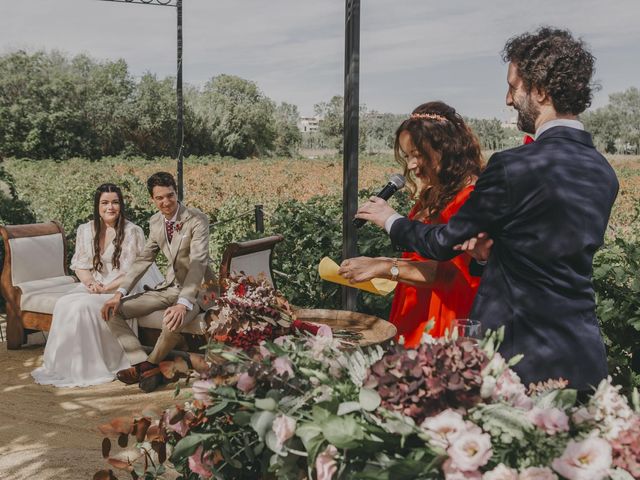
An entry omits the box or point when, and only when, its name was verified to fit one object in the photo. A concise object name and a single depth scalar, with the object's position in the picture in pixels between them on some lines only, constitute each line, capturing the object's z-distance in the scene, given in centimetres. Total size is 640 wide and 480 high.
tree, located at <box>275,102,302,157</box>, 7388
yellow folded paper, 238
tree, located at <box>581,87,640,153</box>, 7831
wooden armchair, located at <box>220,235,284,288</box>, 516
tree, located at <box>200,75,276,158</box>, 5960
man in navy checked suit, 163
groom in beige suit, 530
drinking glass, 152
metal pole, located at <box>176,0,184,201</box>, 877
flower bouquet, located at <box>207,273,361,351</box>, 191
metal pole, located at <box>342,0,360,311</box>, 395
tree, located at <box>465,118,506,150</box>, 6534
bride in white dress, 559
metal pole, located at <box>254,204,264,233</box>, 708
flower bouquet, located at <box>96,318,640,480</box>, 117
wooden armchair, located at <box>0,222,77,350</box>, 627
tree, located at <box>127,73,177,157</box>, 5297
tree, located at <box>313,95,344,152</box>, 7894
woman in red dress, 232
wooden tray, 260
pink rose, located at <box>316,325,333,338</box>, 165
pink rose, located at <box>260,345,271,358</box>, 155
